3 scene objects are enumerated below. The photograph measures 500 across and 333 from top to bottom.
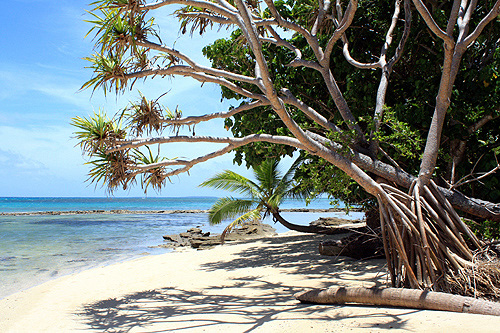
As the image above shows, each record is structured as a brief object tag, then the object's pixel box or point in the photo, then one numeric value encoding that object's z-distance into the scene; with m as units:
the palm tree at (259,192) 14.17
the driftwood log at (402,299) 4.15
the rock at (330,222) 20.14
